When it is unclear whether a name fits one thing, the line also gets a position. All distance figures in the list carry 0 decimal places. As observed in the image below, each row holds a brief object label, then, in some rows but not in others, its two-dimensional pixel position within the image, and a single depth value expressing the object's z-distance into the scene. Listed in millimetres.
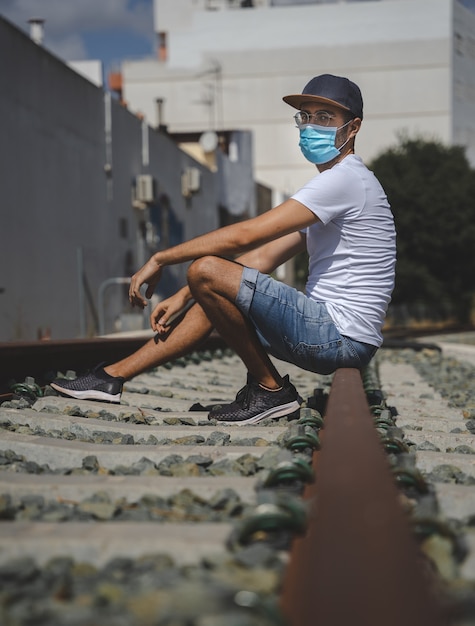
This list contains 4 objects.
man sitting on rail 4129
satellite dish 31203
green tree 37594
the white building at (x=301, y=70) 52281
